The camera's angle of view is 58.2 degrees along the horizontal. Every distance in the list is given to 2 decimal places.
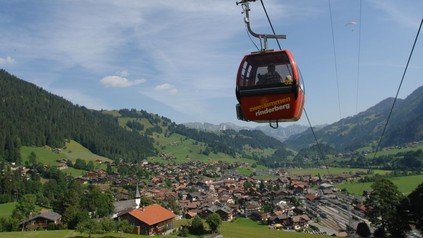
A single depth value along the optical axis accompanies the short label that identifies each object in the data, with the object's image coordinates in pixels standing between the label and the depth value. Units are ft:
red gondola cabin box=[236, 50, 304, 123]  33.60
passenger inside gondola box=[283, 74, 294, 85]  33.41
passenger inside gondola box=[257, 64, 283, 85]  34.40
